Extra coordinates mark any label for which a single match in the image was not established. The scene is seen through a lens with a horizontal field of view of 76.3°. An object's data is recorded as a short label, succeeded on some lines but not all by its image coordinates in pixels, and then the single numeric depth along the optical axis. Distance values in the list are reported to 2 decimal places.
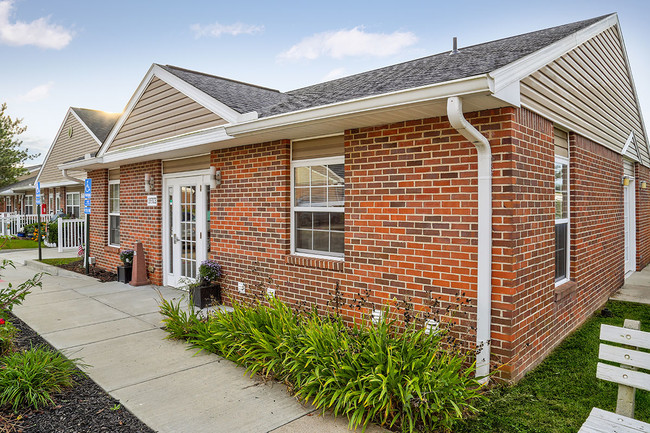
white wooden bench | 2.60
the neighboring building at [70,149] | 18.86
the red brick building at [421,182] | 3.89
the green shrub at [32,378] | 3.43
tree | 22.69
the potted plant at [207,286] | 6.78
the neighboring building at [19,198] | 25.99
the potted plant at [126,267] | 9.02
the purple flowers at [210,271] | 6.91
